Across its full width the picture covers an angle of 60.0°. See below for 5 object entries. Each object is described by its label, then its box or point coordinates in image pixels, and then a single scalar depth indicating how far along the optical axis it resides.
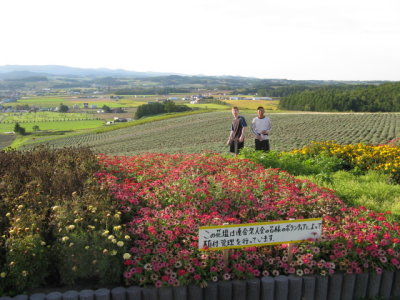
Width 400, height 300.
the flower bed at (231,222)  4.41
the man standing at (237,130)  10.06
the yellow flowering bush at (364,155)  8.98
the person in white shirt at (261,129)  10.30
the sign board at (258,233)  4.20
